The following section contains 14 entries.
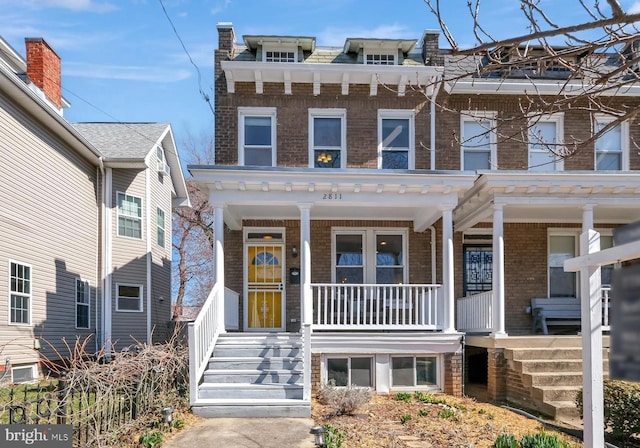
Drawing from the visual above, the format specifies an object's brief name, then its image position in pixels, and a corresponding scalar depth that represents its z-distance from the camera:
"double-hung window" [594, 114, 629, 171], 12.73
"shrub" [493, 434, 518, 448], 5.88
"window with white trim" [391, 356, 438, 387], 10.27
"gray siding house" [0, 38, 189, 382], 10.74
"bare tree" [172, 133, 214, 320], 26.97
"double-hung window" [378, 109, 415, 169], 12.47
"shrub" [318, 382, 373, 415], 7.79
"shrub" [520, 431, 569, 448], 5.70
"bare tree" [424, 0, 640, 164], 3.18
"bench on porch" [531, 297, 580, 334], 11.94
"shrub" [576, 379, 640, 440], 6.50
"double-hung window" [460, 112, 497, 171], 12.61
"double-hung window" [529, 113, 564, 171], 12.62
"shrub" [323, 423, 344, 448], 6.24
